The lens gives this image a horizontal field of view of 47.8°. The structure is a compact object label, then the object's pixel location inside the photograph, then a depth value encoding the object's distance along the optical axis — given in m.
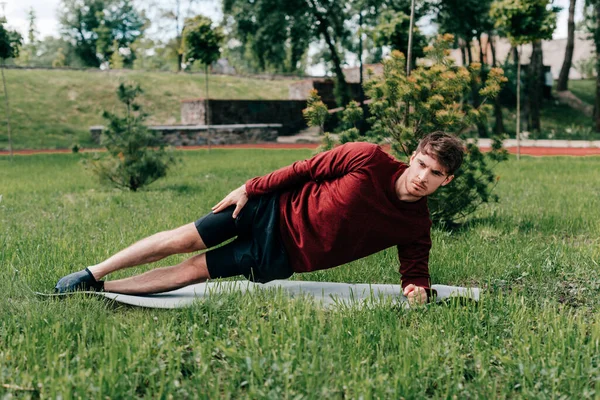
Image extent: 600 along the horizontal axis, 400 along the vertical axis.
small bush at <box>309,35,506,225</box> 6.69
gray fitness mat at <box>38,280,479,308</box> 4.19
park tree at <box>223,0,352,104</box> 28.08
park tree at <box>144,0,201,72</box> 53.62
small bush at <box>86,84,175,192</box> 11.29
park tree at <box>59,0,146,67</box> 61.88
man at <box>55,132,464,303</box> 4.02
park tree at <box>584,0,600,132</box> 29.23
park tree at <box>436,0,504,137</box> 27.93
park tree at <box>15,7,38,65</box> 53.73
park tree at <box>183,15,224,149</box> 20.61
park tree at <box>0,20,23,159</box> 17.25
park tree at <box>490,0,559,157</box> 15.77
